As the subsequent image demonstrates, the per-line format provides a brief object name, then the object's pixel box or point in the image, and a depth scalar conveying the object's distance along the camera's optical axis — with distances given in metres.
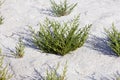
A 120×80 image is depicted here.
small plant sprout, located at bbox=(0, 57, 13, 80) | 3.17
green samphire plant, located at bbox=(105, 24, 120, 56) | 3.37
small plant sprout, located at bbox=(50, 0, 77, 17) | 4.71
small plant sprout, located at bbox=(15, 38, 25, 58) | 3.72
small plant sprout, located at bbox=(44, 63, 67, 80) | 3.00
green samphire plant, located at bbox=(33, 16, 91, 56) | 3.61
